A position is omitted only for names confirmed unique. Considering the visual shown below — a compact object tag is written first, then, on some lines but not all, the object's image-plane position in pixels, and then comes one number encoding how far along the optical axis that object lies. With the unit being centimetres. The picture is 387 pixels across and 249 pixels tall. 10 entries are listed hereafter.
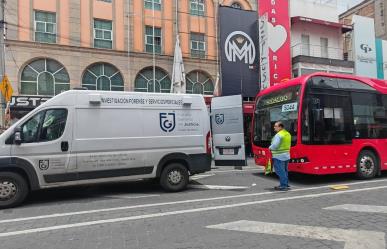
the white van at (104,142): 814
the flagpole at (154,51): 2303
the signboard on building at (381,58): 3070
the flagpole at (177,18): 2412
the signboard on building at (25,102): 1877
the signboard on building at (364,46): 2936
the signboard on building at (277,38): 2517
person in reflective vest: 961
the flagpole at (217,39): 2525
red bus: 1056
